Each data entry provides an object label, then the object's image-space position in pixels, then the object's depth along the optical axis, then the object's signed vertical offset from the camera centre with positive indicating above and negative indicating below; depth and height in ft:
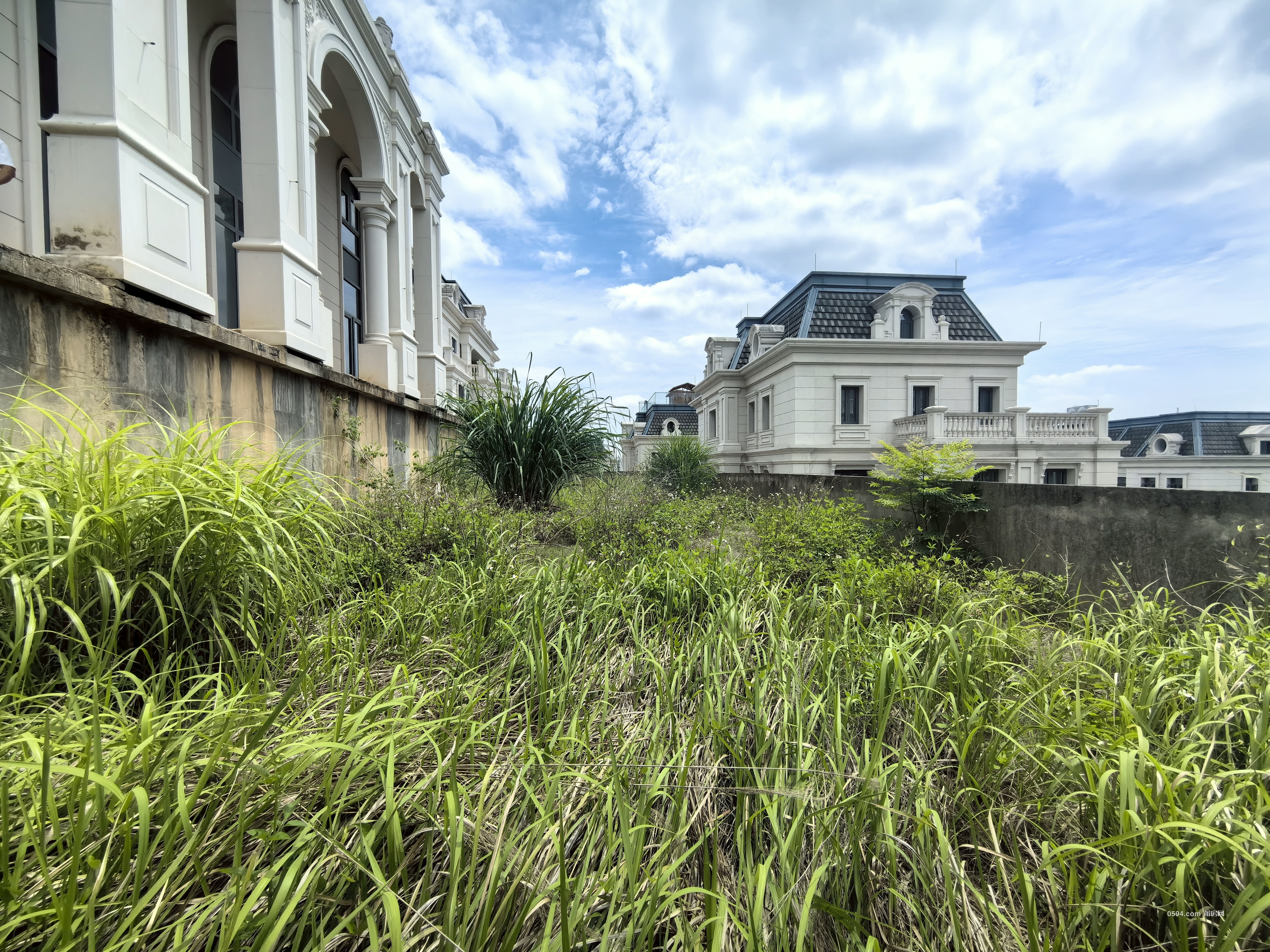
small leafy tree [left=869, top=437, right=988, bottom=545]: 21.26 -0.92
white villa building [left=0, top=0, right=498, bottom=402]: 11.32 +10.09
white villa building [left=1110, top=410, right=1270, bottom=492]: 83.20 +1.08
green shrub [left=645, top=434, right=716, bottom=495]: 48.01 +0.33
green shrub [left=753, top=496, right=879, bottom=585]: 13.67 -2.35
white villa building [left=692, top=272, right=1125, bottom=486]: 53.57 +8.95
